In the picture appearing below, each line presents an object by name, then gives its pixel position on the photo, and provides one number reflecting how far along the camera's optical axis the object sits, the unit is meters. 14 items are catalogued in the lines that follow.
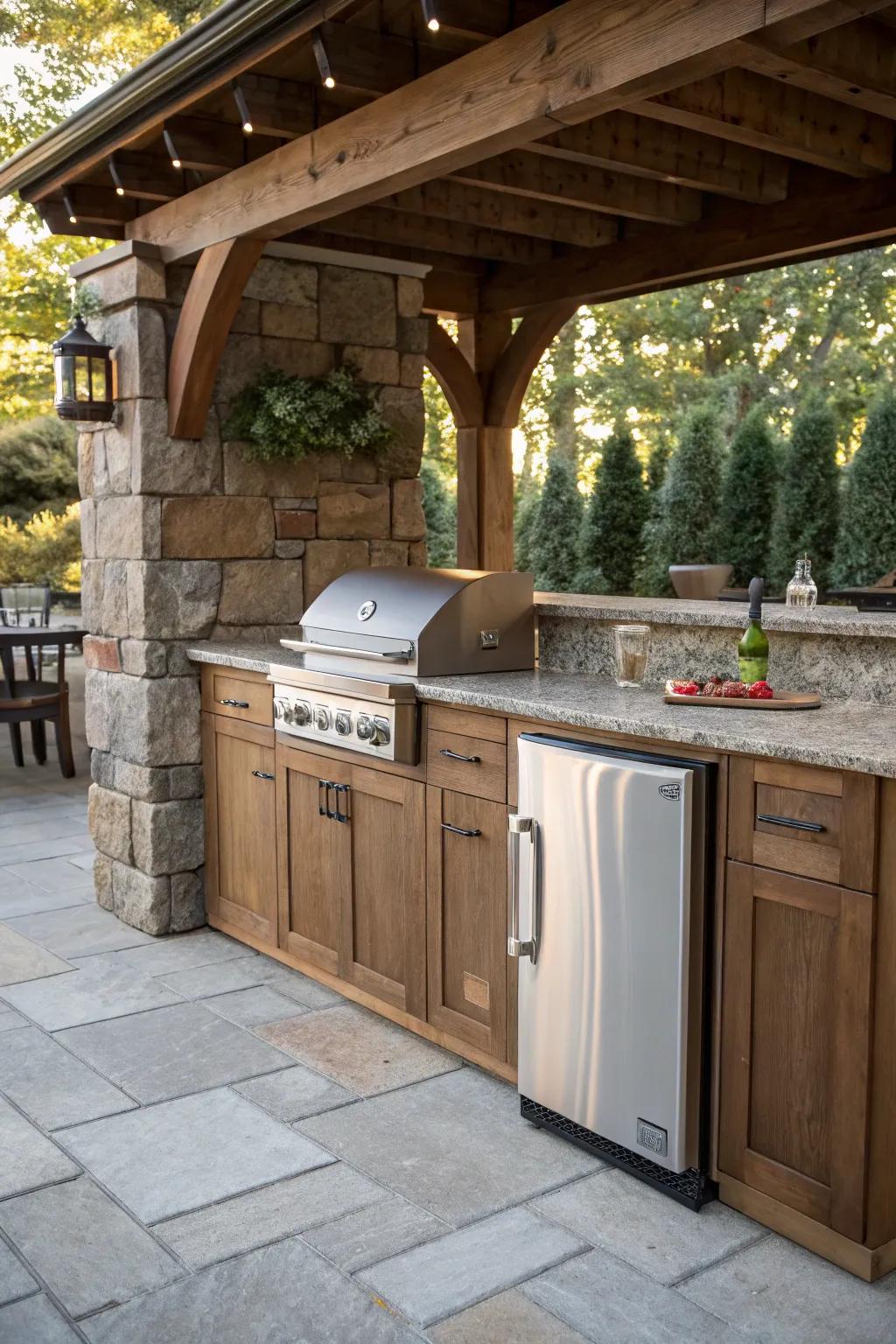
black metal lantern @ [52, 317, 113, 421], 4.03
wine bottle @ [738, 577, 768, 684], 2.82
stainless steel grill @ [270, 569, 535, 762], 3.18
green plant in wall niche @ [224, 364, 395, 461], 4.13
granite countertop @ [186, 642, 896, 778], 2.17
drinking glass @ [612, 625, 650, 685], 3.02
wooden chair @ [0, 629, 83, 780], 6.41
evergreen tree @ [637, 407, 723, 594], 10.65
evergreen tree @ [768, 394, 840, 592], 9.90
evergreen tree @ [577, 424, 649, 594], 11.11
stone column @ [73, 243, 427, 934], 4.05
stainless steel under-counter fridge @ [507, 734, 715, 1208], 2.36
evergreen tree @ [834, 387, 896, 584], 9.37
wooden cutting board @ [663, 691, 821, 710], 2.64
